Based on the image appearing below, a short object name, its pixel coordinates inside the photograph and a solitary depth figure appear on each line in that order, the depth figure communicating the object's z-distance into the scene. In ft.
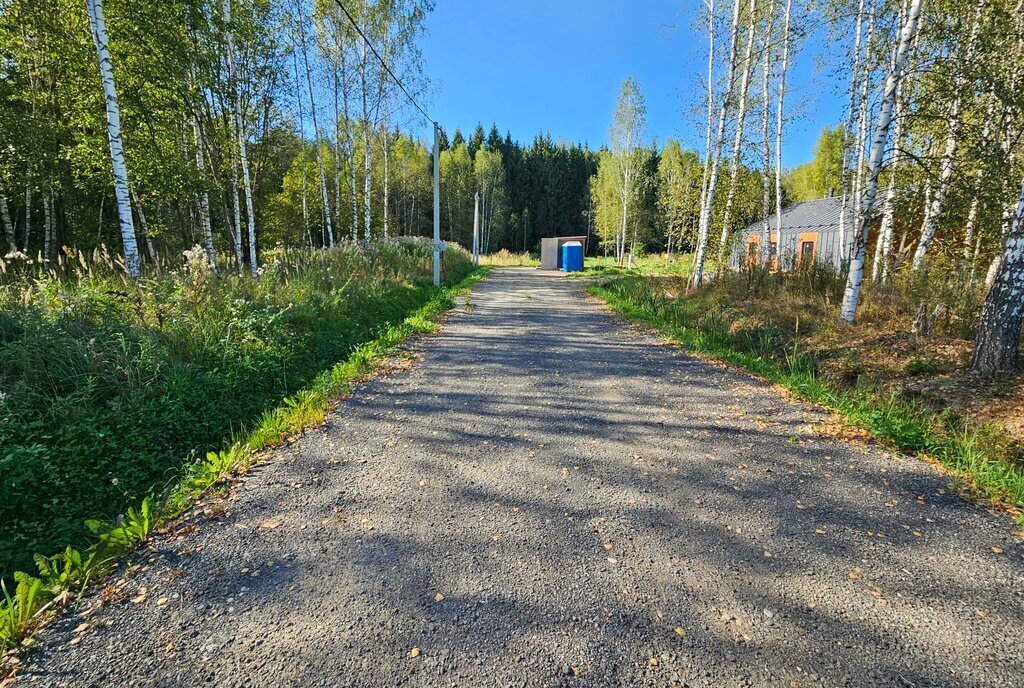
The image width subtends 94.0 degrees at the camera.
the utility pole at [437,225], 53.06
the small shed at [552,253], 113.95
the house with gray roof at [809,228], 76.56
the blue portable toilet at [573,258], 104.42
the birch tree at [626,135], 104.99
